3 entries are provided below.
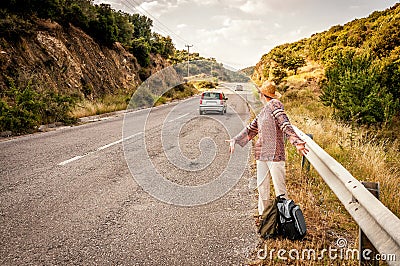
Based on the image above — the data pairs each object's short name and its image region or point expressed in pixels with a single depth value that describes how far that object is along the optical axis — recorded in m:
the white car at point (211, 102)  20.42
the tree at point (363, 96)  14.03
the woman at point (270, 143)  3.96
